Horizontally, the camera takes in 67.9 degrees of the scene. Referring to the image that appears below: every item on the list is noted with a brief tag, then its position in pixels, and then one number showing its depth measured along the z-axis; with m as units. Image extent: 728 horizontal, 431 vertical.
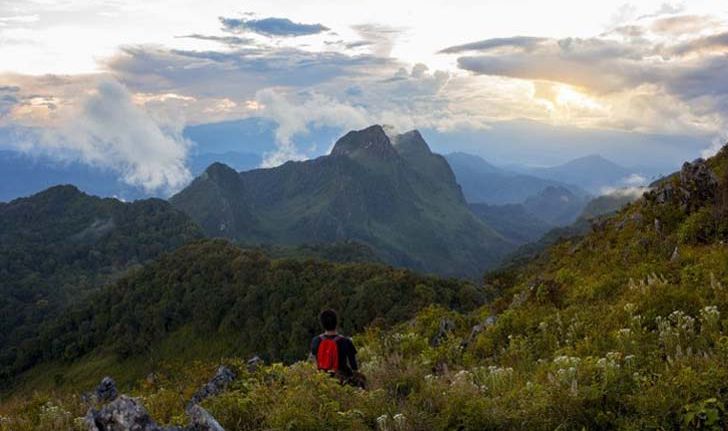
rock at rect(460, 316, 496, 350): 17.03
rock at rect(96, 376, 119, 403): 14.61
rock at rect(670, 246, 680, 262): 15.67
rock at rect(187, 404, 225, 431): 8.23
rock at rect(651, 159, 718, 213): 19.28
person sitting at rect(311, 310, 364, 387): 11.44
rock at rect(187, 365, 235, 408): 12.01
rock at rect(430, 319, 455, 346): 20.08
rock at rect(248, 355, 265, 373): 13.61
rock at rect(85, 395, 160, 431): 8.26
